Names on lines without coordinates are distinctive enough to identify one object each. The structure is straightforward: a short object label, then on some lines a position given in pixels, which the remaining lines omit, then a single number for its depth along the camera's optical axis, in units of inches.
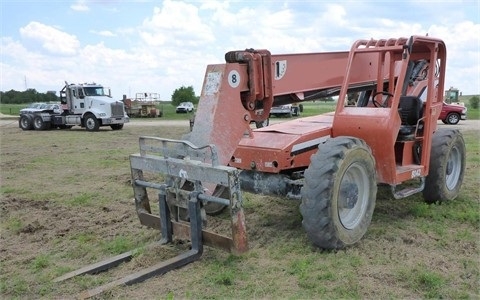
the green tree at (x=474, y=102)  1873.8
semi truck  959.6
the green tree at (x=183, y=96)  2861.7
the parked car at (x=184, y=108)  1988.9
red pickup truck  987.3
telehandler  189.5
